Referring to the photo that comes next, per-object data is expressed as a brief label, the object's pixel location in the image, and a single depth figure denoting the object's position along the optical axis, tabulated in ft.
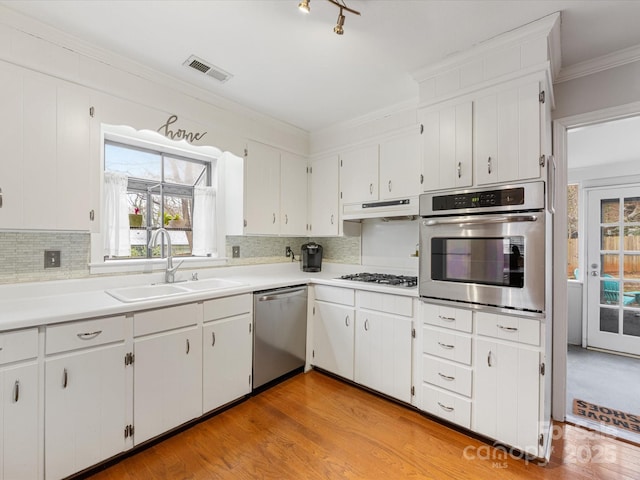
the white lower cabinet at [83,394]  5.14
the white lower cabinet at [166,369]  6.15
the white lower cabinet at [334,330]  9.05
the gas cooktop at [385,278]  8.71
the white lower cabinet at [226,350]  7.32
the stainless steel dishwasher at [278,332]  8.54
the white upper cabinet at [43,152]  5.56
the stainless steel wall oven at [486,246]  5.88
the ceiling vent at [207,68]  7.01
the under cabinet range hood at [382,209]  8.85
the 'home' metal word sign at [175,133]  7.63
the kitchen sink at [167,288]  7.15
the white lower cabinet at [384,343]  7.82
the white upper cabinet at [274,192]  9.88
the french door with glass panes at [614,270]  11.89
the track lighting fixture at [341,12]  5.13
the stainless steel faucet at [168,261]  8.26
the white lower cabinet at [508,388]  5.89
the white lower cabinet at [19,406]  4.72
